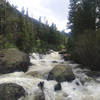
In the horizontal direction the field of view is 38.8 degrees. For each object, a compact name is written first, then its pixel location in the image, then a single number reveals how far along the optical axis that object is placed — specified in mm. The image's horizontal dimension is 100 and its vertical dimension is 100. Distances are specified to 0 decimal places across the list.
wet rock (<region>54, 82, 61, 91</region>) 7995
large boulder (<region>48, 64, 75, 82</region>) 9220
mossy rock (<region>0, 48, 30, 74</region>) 11250
